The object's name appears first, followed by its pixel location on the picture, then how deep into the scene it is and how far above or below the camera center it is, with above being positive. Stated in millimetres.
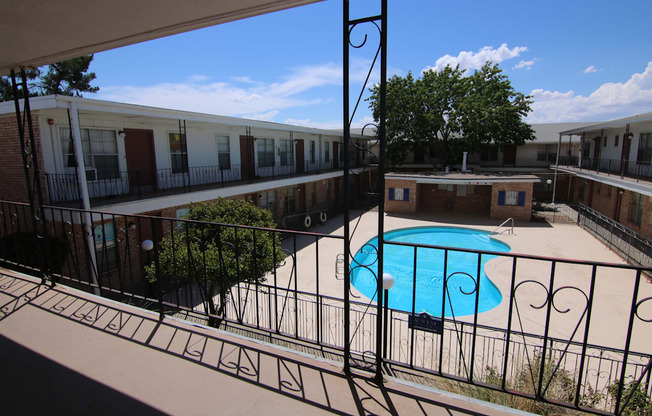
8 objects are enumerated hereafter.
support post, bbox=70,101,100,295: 8407 -100
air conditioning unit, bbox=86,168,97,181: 10279 -590
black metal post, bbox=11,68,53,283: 3750 -260
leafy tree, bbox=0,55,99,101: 20141 +4411
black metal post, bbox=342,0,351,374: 2226 -151
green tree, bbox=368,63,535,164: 24453 +2832
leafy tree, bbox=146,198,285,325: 6750 -1875
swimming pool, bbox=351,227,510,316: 11133 -4513
